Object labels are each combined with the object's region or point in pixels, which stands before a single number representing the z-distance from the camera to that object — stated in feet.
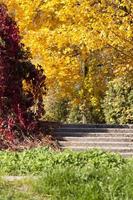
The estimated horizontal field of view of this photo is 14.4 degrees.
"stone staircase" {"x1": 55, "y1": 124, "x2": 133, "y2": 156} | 38.83
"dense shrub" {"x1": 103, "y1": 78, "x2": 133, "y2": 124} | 60.64
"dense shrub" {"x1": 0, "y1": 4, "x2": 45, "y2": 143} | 39.45
